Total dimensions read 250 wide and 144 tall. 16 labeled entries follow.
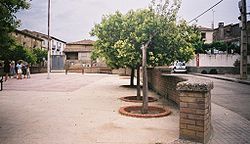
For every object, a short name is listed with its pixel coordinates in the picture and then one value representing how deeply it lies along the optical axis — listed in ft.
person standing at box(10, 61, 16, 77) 81.96
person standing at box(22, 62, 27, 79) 82.66
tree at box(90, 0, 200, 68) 27.78
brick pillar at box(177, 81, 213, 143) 14.35
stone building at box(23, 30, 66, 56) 197.18
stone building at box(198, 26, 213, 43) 174.80
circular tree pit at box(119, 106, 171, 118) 23.85
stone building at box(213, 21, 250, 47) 147.95
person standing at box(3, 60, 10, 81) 72.58
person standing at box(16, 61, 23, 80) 71.82
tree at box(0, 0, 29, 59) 16.92
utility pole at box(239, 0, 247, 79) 70.69
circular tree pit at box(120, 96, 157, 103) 34.32
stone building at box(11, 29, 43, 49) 134.60
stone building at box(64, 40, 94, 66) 195.72
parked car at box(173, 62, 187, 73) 120.37
